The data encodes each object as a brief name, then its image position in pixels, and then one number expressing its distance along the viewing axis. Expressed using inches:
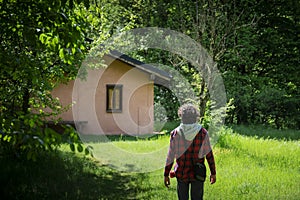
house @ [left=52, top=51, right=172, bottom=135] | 733.3
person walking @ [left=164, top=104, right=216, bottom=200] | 202.7
